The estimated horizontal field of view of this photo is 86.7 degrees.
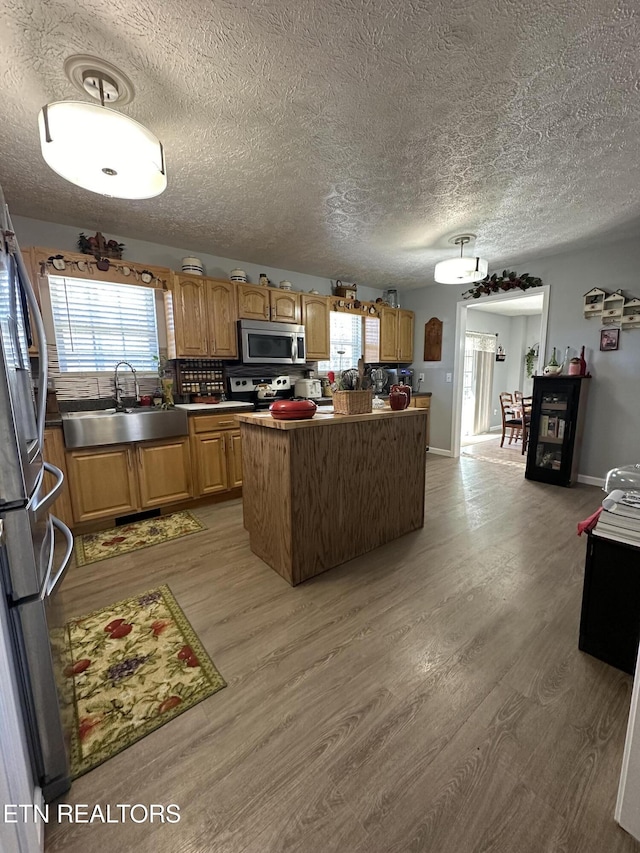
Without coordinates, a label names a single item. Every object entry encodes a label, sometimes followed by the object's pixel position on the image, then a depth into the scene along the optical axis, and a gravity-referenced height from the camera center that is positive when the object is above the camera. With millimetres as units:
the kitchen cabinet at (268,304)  3707 +788
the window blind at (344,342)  5012 +457
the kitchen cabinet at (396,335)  5238 +583
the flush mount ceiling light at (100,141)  1343 +971
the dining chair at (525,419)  5296 -773
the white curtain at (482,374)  6844 -66
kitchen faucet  3270 -168
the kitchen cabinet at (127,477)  2682 -861
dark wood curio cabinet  3758 -663
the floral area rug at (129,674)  1218 -1263
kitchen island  1981 -711
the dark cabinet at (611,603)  1379 -979
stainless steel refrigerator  855 -504
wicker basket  2201 -193
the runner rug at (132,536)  2463 -1270
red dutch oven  1986 -214
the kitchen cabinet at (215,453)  3225 -769
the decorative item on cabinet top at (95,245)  2992 +1141
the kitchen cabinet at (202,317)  3324 +575
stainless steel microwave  3703 +348
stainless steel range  3910 -178
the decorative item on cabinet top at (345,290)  4719 +1141
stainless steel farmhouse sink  2584 -411
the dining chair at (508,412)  5676 -722
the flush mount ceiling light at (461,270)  3062 +926
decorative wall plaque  5309 +497
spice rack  3619 -20
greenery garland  4199 +1112
